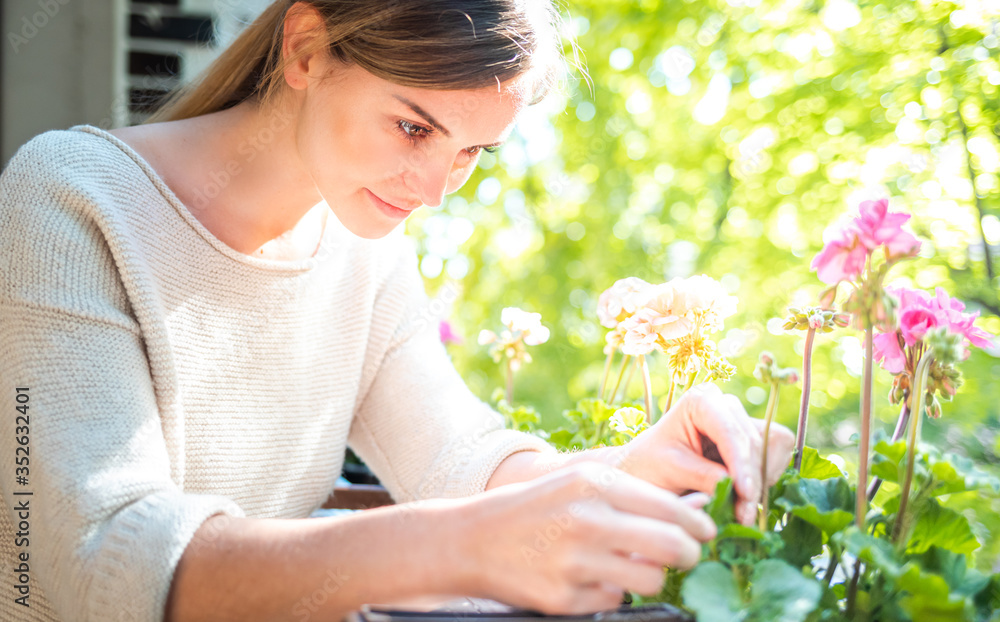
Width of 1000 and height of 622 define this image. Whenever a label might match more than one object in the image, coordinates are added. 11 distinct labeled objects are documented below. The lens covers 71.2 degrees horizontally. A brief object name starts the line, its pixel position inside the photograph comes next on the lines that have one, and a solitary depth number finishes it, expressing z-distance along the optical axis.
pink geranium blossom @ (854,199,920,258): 0.62
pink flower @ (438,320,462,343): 1.77
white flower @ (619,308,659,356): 0.90
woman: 0.60
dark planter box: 0.52
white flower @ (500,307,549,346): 1.23
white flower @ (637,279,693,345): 0.89
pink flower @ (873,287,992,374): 0.68
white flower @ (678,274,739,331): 0.90
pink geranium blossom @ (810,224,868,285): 0.64
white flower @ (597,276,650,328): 1.02
